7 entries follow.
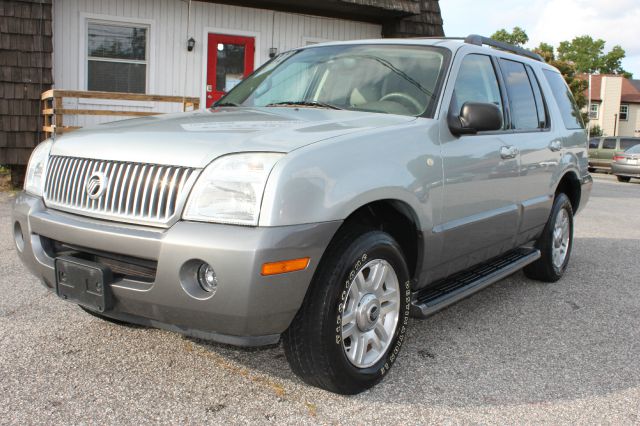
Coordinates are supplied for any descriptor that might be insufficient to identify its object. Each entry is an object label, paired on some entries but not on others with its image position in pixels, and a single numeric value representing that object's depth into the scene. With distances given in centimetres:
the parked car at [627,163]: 2077
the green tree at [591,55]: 8356
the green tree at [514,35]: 6656
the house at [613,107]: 5769
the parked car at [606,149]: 2488
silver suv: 254
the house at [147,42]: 938
